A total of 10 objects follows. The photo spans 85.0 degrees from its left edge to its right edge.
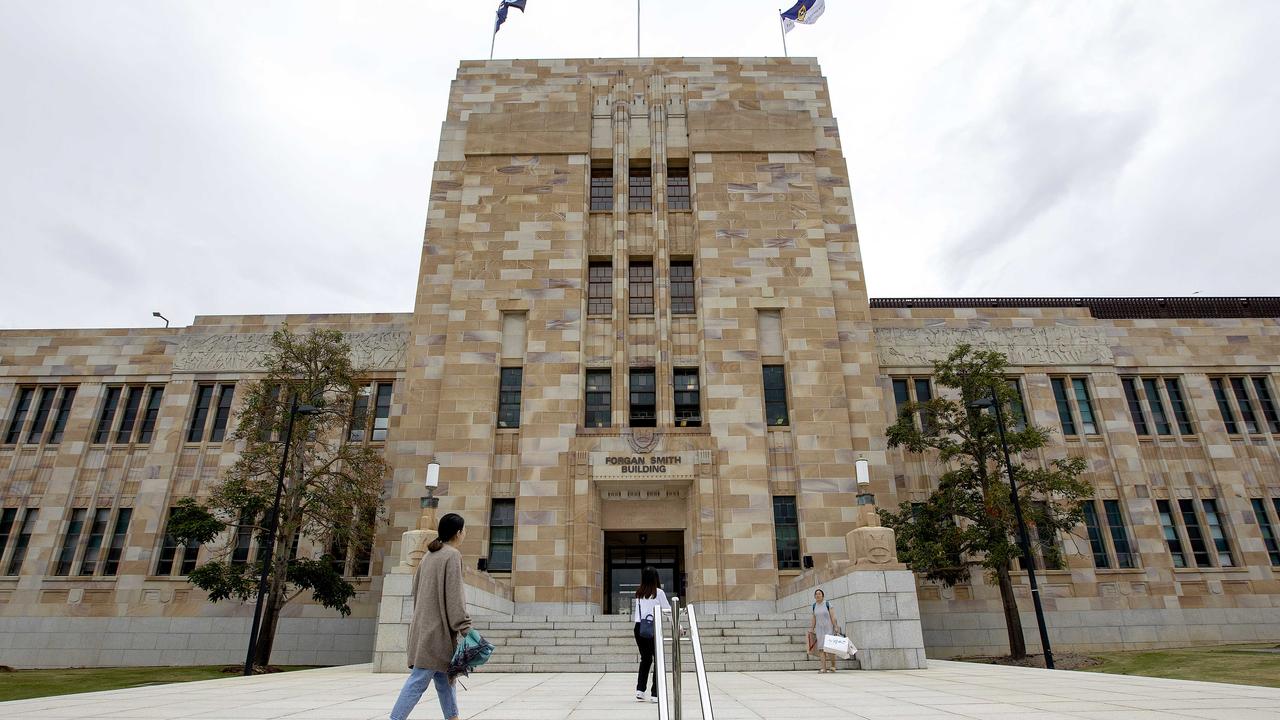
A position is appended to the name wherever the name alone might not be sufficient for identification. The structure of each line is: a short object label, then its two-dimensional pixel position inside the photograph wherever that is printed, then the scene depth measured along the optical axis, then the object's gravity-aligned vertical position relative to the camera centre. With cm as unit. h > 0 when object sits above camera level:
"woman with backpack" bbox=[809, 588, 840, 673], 1402 -47
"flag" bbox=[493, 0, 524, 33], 3153 +2543
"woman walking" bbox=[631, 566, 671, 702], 952 -11
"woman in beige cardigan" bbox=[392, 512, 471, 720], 605 -20
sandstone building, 2394 +701
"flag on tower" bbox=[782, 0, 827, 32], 3038 +2427
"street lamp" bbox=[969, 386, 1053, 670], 1819 +182
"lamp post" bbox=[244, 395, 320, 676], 1712 +162
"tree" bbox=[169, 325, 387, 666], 2083 +315
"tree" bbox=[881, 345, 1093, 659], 2070 +292
